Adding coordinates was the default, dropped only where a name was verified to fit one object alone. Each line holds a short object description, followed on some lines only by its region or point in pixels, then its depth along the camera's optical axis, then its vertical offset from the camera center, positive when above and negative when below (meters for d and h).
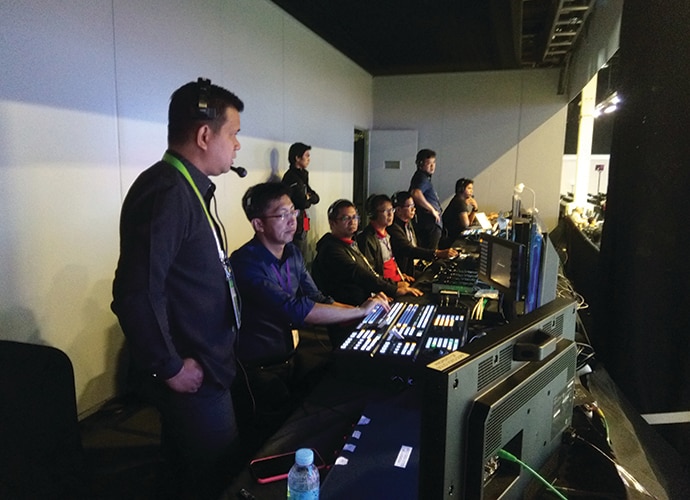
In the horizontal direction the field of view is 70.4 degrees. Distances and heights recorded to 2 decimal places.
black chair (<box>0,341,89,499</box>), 1.09 -0.60
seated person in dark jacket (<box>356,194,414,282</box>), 3.06 -0.41
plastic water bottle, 0.85 -0.54
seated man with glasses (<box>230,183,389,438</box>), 1.63 -0.48
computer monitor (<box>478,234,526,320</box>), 1.61 -0.31
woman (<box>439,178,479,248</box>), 5.01 -0.39
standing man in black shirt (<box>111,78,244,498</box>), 1.15 -0.29
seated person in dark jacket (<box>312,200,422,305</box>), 2.55 -0.48
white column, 6.64 +0.36
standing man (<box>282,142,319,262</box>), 4.05 -0.08
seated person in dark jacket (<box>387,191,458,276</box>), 3.47 -0.47
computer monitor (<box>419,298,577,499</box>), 0.58 -0.31
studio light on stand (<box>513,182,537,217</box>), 6.61 -0.25
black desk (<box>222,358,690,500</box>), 0.96 -0.61
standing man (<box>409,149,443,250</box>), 4.54 -0.27
